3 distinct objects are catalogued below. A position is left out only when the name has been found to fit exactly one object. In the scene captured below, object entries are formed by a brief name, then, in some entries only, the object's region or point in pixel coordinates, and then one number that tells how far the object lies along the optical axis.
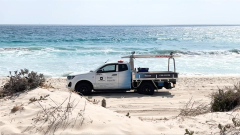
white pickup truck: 12.51
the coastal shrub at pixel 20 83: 7.29
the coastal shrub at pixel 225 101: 7.59
